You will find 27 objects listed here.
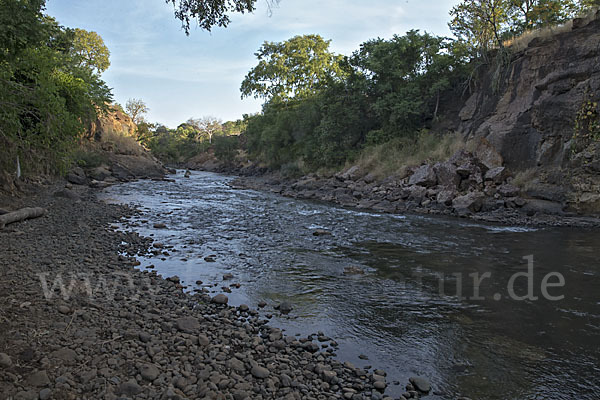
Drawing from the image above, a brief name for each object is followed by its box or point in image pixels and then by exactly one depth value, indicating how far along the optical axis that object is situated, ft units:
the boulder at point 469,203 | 47.33
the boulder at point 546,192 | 44.96
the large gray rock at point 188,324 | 14.15
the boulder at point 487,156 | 54.90
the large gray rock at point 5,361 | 10.19
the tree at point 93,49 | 134.51
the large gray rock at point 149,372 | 10.68
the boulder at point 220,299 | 17.78
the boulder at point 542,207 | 43.80
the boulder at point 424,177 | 57.11
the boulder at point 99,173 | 75.77
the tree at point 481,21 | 67.15
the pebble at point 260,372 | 11.55
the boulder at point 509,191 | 48.11
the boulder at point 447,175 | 53.98
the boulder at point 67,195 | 45.94
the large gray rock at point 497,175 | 51.83
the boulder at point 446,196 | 50.62
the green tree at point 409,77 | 74.95
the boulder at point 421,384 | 11.64
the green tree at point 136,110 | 187.83
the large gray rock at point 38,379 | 9.65
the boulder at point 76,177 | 65.57
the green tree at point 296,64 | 126.52
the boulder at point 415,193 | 54.49
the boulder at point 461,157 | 55.93
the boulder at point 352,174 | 74.89
